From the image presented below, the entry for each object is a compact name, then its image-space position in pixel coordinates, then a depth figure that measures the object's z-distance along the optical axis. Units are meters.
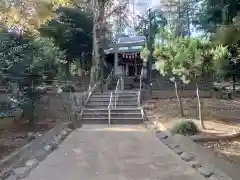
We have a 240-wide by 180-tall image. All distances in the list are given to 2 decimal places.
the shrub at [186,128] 5.31
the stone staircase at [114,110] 7.92
